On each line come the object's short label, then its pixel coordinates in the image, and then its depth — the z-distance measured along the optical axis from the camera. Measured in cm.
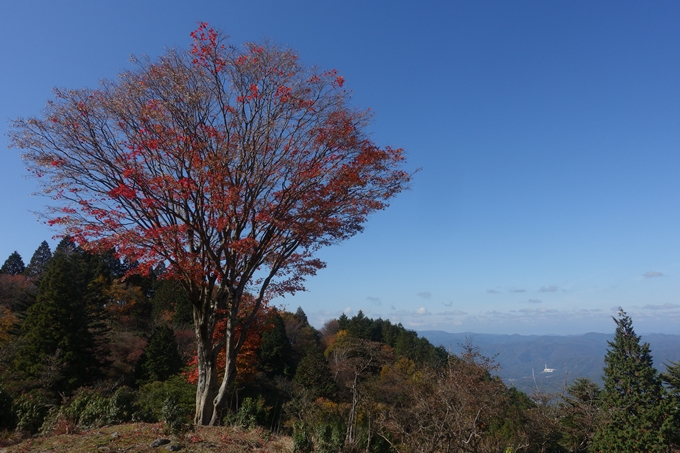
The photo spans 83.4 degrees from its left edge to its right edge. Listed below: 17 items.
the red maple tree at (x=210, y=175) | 624
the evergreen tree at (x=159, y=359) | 2383
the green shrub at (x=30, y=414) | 677
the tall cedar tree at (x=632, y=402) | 1891
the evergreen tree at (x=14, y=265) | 4516
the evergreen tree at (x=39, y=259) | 4074
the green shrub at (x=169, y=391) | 1400
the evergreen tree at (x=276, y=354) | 3503
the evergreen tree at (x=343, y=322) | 5432
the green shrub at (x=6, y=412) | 685
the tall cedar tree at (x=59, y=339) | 1842
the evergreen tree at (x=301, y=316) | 5823
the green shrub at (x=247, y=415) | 759
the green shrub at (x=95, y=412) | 692
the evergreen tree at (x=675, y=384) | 1936
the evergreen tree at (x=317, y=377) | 2695
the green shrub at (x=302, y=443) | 593
